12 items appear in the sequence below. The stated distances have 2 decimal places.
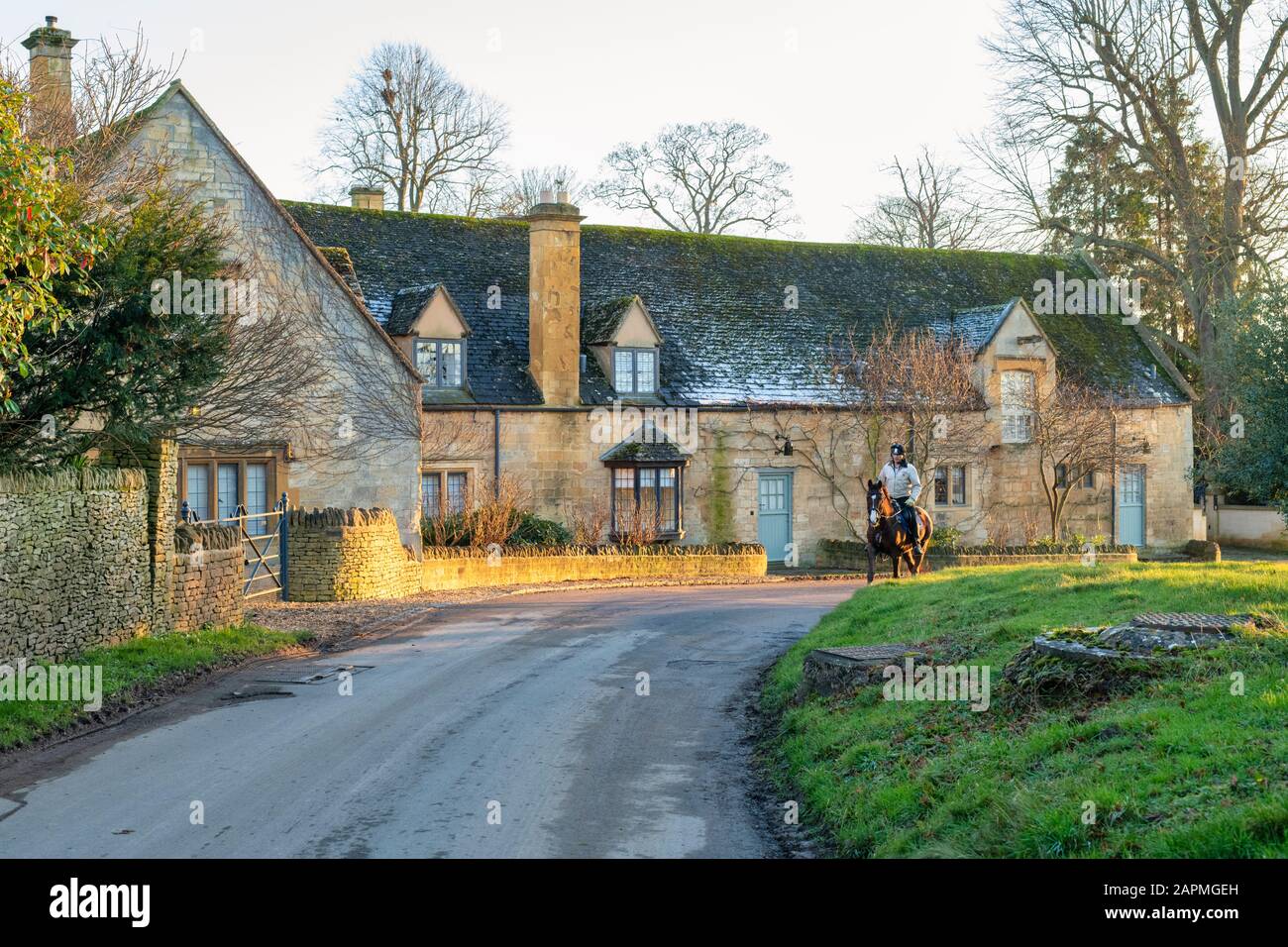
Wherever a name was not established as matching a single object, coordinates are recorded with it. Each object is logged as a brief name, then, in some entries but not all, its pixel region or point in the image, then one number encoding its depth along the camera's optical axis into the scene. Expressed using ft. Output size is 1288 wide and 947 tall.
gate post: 75.20
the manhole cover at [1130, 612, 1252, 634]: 32.73
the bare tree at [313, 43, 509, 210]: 159.22
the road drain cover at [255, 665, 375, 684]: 48.55
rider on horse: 68.49
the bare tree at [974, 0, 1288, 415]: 132.57
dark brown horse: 68.33
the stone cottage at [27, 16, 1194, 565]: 90.79
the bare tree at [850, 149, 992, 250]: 195.83
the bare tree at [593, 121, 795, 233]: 184.85
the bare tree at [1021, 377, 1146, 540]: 120.57
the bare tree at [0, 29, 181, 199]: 57.52
